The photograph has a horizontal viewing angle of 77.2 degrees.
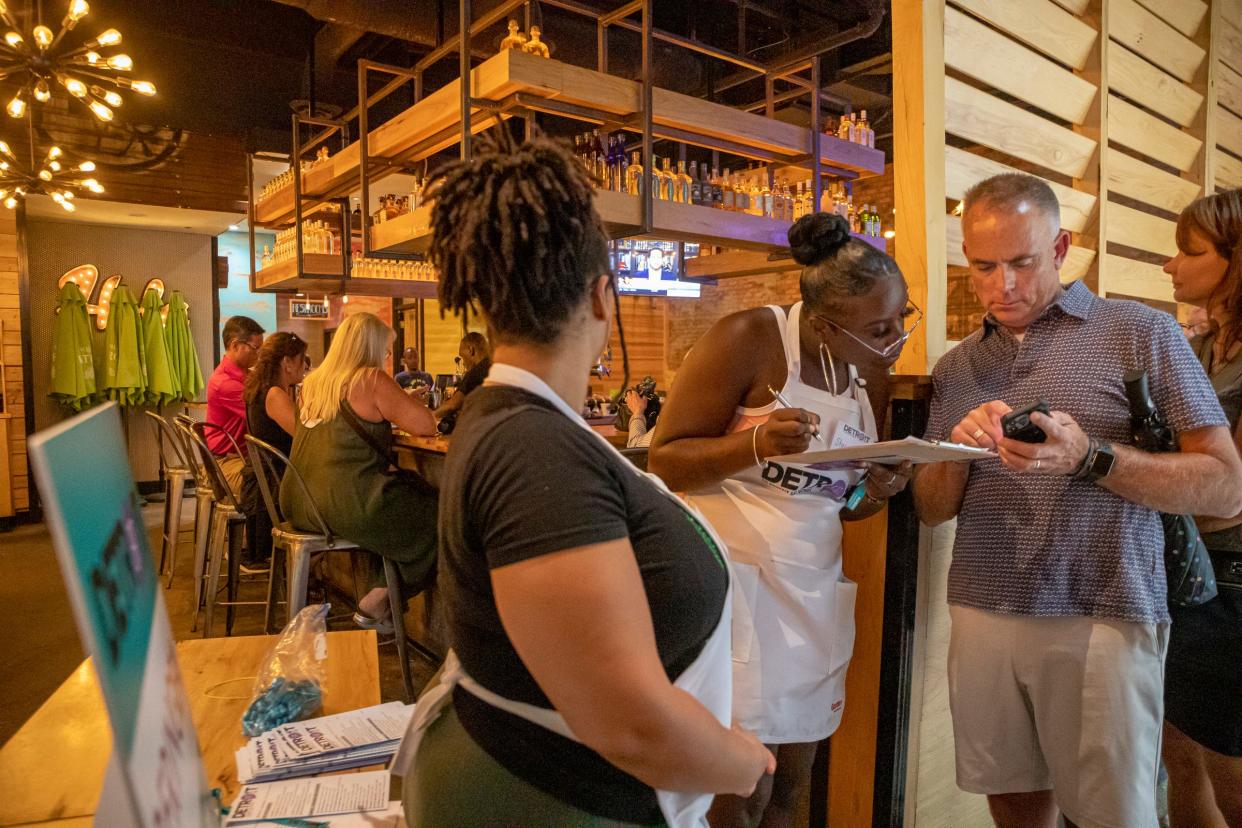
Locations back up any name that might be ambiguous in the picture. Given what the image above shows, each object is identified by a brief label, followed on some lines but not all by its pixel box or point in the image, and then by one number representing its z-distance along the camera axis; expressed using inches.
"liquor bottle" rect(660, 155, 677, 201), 179.5
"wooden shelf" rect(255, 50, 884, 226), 134.0
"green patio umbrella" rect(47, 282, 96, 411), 312.3
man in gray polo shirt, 60.3
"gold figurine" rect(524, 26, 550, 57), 155.1
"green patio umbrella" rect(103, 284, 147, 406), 325.7
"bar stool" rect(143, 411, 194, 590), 203.2
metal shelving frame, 143.9
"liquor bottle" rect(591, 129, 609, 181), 177.2
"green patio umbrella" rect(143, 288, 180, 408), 337.1
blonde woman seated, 130.6
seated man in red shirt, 200.5
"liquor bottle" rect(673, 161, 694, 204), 181.2
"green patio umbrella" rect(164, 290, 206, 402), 346.3
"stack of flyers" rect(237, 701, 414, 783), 50.0
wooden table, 46.5
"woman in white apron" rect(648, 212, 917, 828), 67.9
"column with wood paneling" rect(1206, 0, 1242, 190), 142.2
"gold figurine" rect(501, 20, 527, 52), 157.8
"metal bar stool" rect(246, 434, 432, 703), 128.0
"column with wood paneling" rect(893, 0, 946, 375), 82.0
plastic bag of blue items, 56.7
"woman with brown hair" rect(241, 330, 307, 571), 165.6
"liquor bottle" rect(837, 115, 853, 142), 204.7
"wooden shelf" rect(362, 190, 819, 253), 150.9
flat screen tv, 283.0
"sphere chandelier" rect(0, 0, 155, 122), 162.7
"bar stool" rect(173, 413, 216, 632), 173.8
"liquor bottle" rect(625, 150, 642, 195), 168.8
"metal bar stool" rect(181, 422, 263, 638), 154.4
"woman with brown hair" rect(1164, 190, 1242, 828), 71.7
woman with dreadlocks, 32.9
